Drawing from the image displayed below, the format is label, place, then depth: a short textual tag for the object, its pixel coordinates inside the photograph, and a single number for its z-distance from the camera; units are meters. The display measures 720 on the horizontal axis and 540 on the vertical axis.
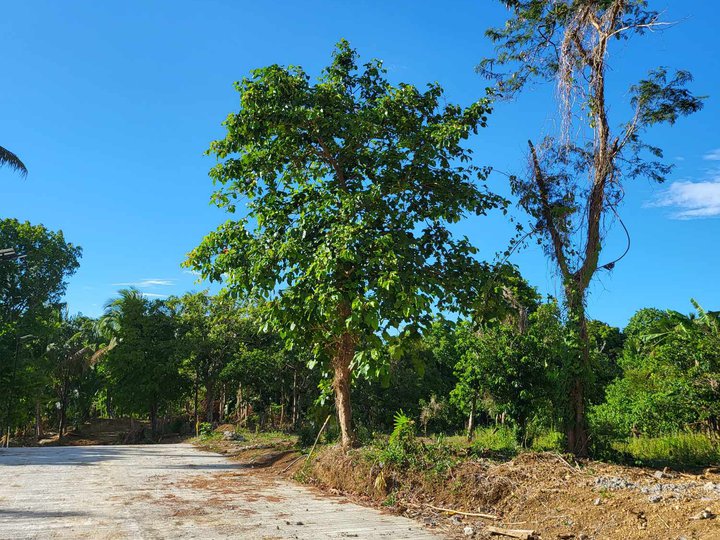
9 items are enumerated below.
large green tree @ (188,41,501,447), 10.05
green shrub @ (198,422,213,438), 24.67
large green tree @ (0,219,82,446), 32.03
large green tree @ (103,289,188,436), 30.61
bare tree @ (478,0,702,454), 11.72
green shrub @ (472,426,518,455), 10.72
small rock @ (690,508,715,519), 5.65
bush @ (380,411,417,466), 9.10
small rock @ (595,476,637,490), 6.91
